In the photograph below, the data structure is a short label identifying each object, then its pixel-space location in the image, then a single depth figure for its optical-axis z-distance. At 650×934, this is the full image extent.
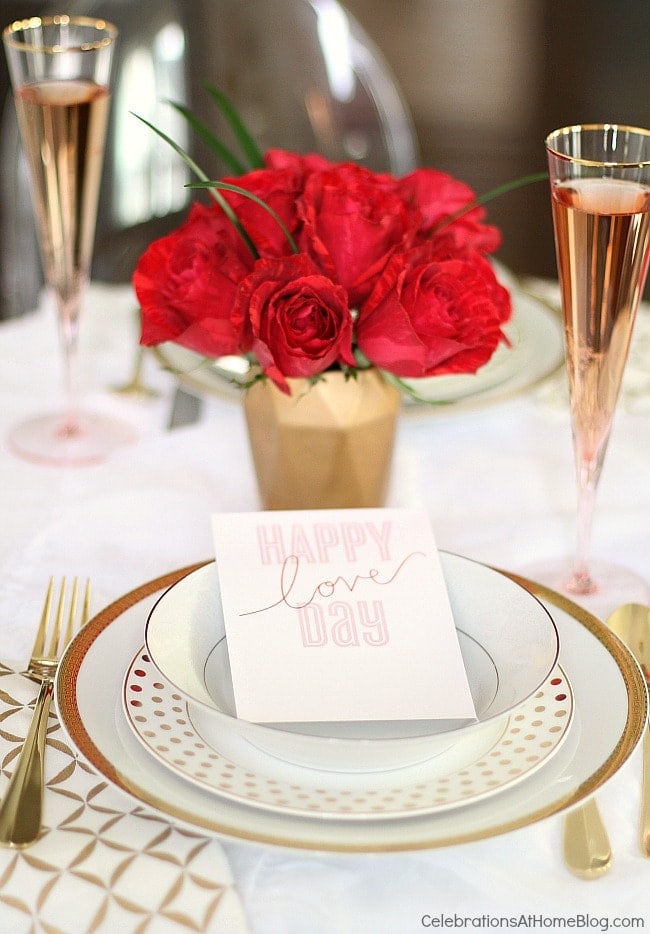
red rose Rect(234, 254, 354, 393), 0.78
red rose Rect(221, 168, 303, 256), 0.84
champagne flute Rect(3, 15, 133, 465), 1.03
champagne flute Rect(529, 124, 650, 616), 0.77
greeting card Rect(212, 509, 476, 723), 0.66
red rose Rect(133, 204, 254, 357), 0.82
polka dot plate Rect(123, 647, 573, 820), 0.57
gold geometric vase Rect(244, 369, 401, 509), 0.88
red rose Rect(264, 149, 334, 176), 0.91
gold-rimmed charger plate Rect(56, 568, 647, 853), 0.56
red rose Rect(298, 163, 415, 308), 0.81
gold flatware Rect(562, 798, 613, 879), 0.61
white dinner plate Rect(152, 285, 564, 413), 1.13
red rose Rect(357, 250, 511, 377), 0.79
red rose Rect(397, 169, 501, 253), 0.90
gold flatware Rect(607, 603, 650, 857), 0.78
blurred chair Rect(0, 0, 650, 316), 1.69
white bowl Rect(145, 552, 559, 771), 0.60
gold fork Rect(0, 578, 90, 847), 0.61
